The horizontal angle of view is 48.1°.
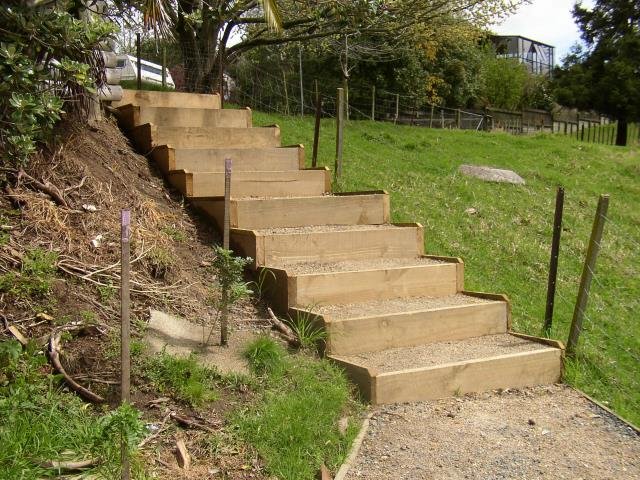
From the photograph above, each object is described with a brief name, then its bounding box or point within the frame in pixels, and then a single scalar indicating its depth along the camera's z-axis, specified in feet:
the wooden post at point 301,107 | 53.05
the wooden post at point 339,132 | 27.73
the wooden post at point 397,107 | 74.80
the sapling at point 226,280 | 14.84
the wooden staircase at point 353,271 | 16.35
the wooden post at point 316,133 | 27.66
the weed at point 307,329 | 16.24
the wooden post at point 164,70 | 36.91
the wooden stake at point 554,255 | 19.71
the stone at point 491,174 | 38.91
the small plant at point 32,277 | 13.83
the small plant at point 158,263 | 17.03
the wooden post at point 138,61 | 33.06
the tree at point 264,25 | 32.68
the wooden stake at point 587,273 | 18.28
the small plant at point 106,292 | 15.01
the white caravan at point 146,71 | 46.80
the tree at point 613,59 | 106.01
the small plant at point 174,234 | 18.99
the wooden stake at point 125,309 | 10.64
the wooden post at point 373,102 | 73.10
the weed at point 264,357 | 14.67
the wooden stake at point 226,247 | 15.21
